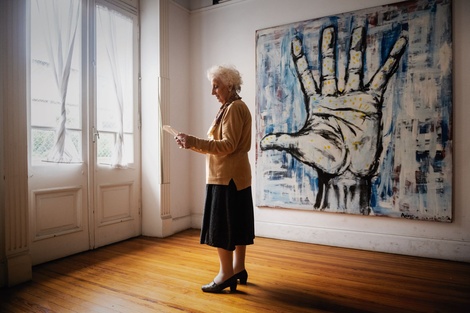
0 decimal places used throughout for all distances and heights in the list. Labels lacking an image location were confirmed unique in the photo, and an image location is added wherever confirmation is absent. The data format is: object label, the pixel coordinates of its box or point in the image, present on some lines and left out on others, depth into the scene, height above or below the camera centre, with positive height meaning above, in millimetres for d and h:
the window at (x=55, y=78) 2707 +689
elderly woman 2105 -164
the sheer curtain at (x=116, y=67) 3334 +949
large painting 2947 +397
